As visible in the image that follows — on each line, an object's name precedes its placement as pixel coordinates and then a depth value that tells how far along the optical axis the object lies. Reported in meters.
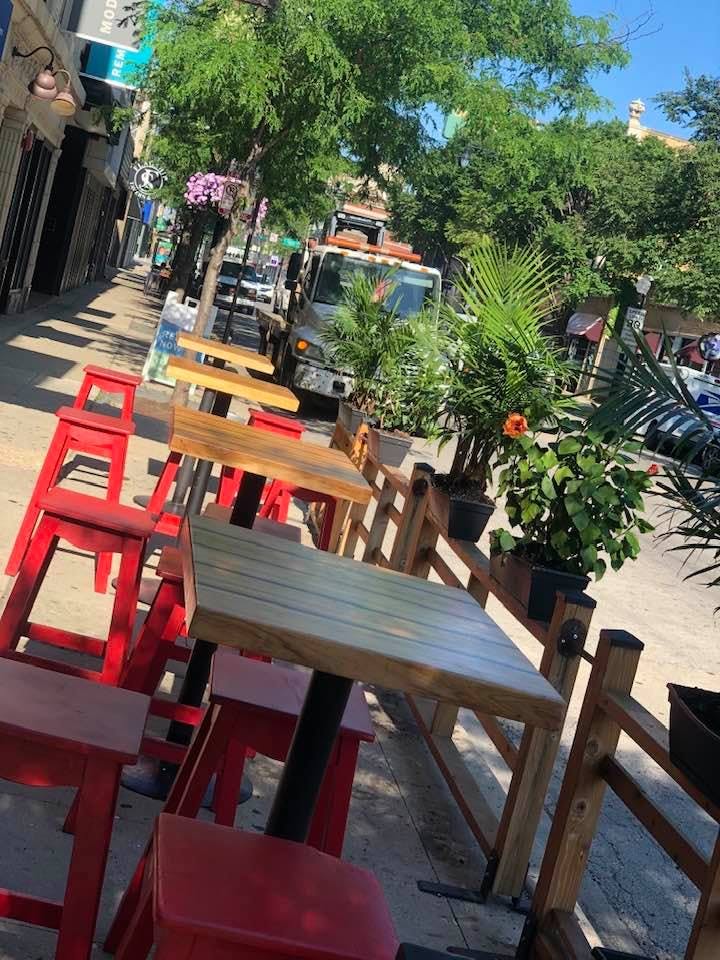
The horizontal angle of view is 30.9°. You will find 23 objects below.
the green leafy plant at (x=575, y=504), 4.75
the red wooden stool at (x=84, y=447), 6.59
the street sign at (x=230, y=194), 16.20
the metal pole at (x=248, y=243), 18.04
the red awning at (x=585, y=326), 53.75
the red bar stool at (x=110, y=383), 9.23
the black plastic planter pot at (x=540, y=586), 4.67
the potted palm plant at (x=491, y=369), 5.84
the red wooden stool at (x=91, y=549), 4.75
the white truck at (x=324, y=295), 19.20
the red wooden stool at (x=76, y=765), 2.66
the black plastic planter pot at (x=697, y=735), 2.62
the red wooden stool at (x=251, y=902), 2.24
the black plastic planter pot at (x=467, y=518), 5.94
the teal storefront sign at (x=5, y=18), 12.07
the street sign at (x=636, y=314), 34.58
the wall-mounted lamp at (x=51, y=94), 14.52
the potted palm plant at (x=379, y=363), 9.28
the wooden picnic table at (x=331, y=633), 2.31
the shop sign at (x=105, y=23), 17.53
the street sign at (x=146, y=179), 33.99
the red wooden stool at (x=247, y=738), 3.15
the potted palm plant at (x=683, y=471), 2.69
